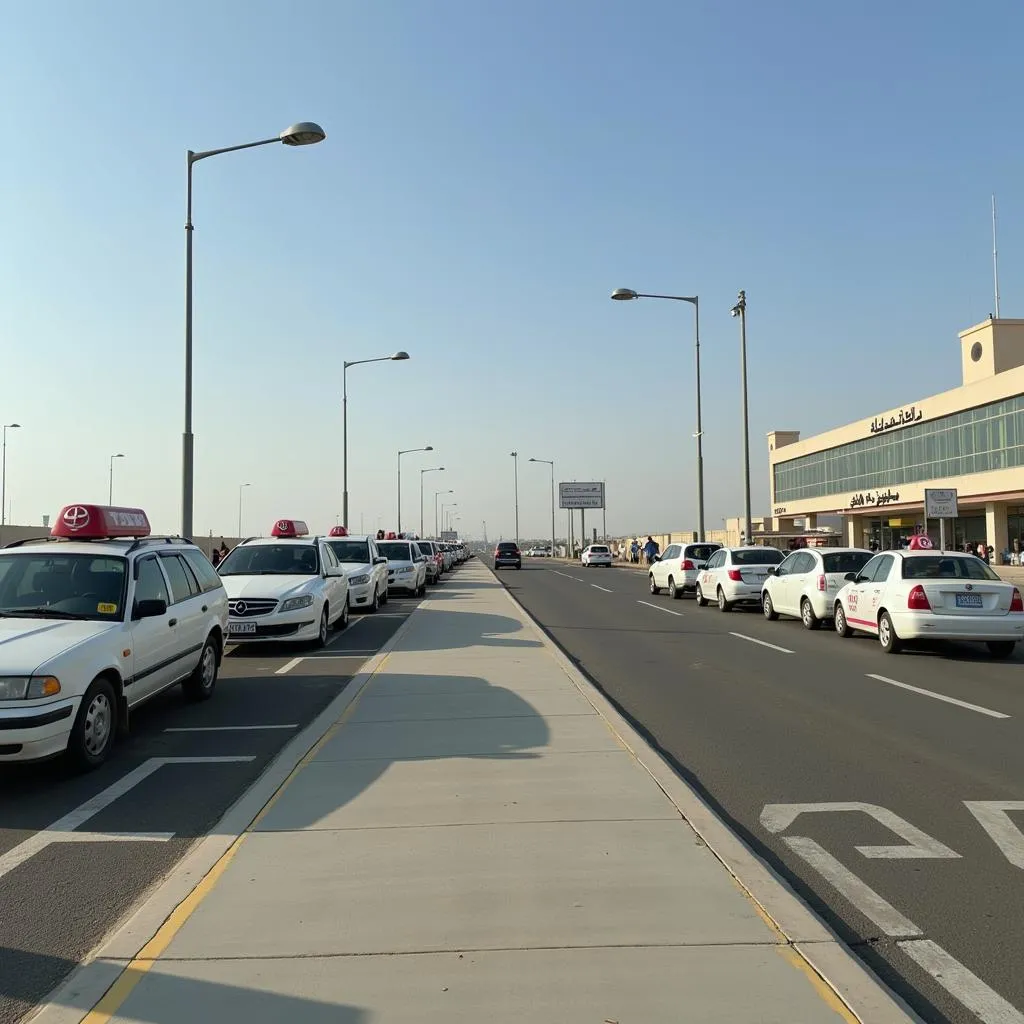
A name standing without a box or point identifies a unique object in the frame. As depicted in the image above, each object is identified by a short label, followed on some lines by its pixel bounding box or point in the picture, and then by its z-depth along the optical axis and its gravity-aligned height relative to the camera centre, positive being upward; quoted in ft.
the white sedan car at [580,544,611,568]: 205.16 -3.72
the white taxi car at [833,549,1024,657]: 42.75 -3.04
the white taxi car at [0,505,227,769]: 21.38 -2.31
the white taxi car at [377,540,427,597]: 88.94 -2.45
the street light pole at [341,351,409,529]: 122.72 +10.81
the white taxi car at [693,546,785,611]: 70.79 -2.83
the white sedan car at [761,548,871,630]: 56.13 -2.66
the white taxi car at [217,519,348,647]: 45.83 -2.38
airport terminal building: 159.43 +15.14
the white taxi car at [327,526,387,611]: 69.97 -2.09
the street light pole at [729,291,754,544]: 101.40 +17.00
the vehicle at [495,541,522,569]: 189.98 -3.08
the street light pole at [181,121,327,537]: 53.72 +7.15
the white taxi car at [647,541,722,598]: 85.30 -2.61
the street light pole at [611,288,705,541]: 103.76 +25.90
